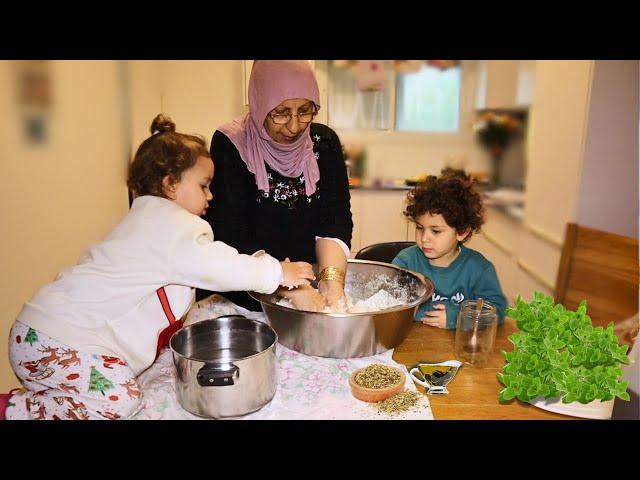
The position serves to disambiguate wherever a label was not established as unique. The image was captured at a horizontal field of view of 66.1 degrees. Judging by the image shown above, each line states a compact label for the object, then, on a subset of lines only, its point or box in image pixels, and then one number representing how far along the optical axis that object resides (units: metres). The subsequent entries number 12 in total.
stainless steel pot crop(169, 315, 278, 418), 0.65
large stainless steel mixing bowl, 0.80
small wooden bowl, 0.73
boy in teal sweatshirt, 1.16
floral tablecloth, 0.71
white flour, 0.99
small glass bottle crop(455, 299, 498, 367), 0.84
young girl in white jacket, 0.79
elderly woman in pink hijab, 1.01
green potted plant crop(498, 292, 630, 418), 0.67
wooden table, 0.71
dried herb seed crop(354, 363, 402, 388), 0.74
